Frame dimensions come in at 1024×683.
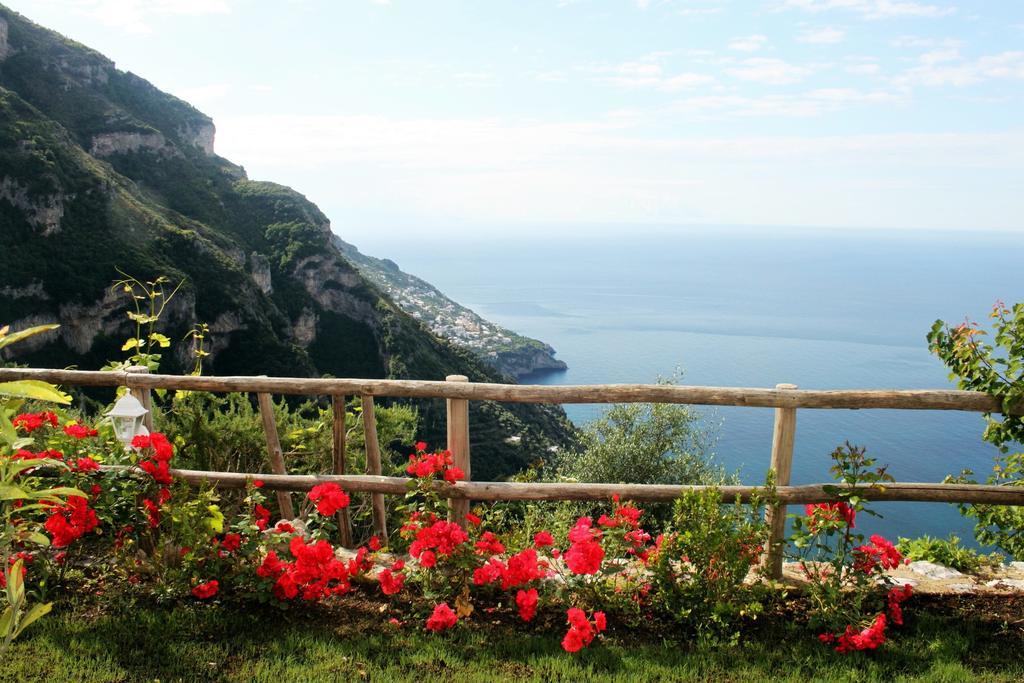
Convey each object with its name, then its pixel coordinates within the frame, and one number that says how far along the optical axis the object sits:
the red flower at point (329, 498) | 3.93
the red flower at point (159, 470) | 3.87
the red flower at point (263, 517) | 3.89
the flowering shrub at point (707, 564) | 3.68
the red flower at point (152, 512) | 3.86
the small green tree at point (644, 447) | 10.32
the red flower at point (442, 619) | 3.55
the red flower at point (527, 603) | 3.62
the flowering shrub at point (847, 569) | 3.61
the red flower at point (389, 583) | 3.72
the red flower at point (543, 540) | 4.00
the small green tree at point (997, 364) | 3.89
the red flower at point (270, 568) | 3.71
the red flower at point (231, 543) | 3.77
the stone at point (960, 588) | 4.23
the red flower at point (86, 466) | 3.83
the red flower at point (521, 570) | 3.72
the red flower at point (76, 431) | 4.02
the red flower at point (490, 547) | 3.80
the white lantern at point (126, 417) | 4.11
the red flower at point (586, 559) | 3.59
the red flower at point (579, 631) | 3.34
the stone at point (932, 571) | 4.54
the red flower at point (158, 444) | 3.88
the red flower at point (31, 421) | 4.08
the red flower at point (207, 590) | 3.62
